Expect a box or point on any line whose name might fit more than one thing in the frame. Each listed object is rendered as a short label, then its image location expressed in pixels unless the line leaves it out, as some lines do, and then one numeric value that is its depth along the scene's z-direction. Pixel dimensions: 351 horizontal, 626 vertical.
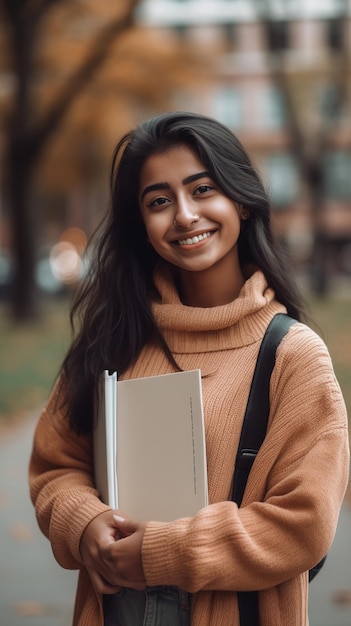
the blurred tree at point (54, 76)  17.33
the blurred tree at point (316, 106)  25.61
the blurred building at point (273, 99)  50.00
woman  1.84
